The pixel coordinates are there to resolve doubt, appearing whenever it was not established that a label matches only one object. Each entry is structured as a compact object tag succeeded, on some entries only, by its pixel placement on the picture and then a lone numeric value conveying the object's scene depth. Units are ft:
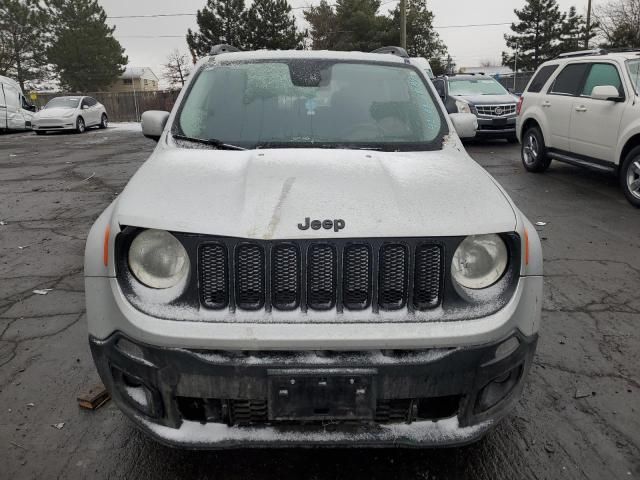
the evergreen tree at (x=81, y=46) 155.12
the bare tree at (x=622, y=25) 130.93
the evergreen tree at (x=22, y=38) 151.53
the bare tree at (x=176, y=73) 147.64
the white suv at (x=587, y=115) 23.35
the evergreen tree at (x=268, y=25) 135.13
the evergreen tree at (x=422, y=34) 167.02
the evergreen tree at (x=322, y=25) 156.97
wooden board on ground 9.61
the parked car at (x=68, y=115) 69.21
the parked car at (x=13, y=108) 71.77
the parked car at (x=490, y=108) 42.83
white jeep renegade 6.55
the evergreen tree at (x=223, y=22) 135.13
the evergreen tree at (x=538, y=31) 189.26
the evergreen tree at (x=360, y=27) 150.92
